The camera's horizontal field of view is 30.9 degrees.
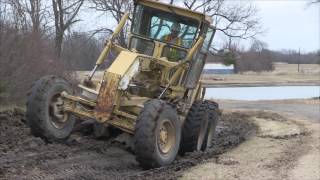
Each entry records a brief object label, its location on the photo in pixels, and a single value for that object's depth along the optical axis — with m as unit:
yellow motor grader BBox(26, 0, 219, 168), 9.75
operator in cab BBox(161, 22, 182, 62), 11.77
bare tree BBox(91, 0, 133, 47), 36.78
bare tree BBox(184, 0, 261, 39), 40.62
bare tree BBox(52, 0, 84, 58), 33.83
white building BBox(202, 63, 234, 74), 83.31
